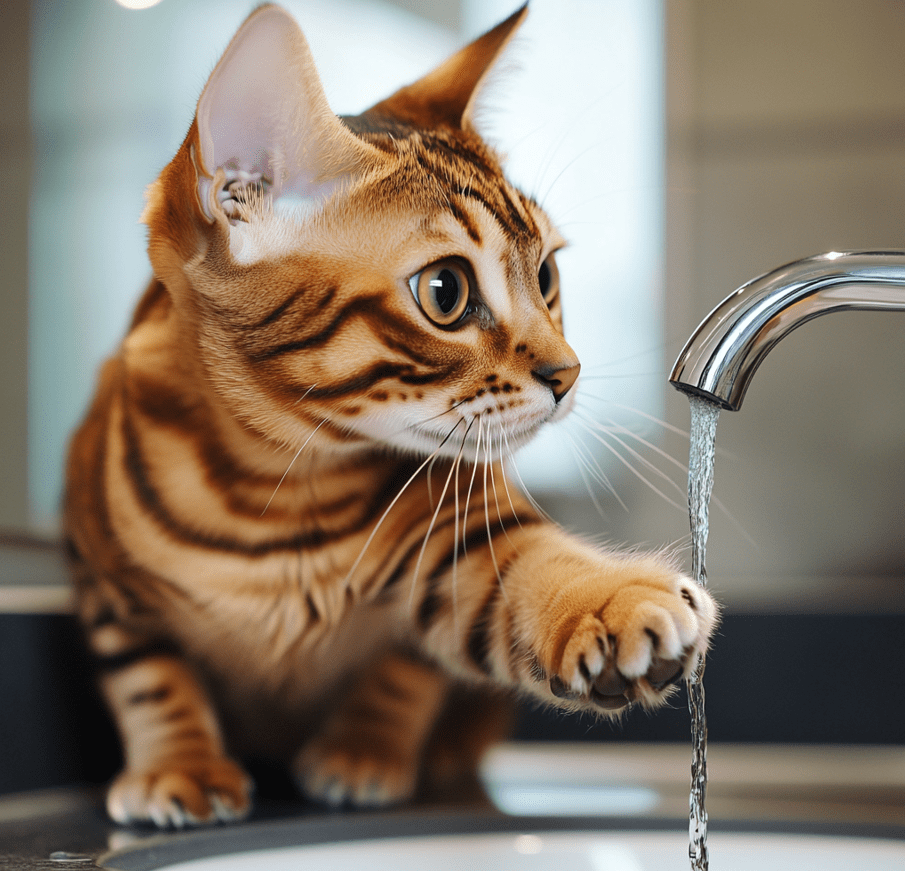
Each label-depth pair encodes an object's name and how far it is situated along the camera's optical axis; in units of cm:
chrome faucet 45
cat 49
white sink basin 59
